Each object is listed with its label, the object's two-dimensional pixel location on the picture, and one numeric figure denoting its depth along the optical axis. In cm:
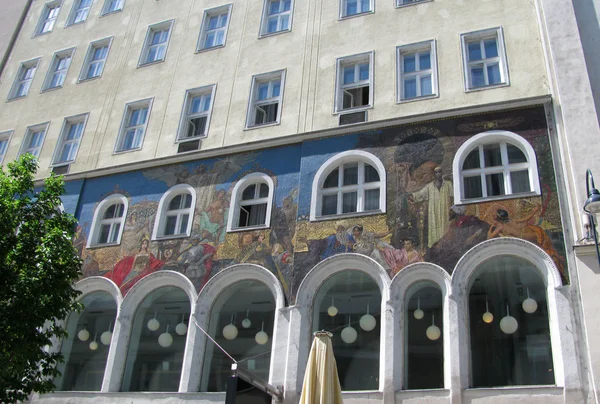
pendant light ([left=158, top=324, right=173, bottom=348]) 1791
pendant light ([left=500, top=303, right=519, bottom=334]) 1452
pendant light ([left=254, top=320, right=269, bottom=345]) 1680
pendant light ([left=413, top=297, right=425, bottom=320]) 1556
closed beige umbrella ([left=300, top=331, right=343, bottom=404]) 1278
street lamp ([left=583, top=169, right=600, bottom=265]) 1234
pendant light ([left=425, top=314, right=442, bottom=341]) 1511
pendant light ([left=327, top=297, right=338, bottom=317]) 1642
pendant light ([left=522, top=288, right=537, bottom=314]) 1465
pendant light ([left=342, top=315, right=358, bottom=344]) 1591
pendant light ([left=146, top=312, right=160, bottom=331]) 1836
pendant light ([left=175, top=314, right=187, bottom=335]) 1790
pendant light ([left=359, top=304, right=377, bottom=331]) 1585
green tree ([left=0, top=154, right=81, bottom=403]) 1360
